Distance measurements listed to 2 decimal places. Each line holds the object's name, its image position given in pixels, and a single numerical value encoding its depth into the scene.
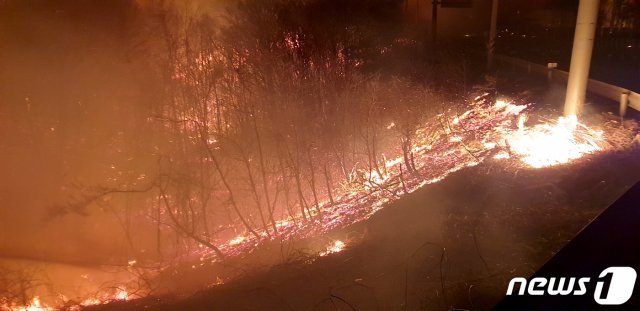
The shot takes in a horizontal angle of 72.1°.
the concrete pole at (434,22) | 18.94
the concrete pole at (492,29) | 18.36
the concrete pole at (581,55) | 8.66
